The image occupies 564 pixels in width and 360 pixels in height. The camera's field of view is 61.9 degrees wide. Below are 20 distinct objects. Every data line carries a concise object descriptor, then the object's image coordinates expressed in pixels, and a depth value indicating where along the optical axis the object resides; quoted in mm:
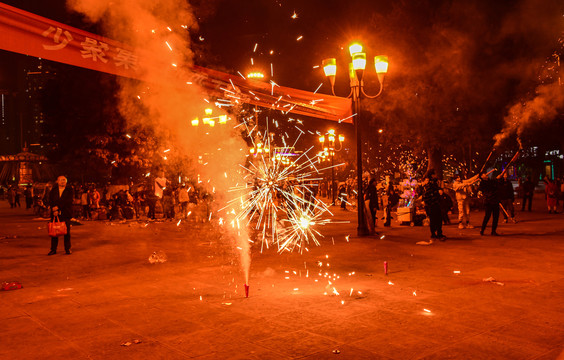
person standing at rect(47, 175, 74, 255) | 9492
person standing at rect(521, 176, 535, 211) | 18594
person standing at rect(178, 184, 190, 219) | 18391
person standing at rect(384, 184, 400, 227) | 14422
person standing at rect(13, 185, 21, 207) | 34072
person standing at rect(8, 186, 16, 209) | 32844
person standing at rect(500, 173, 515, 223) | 14538
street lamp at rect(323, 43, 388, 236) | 11125
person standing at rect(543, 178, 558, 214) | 17359
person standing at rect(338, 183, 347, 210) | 22483
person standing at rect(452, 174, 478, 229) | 12851
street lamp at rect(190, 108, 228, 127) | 18422
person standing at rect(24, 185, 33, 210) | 29250
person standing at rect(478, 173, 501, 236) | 11070
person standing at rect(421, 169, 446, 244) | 10672
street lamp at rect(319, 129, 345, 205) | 25928
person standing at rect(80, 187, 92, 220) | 21000
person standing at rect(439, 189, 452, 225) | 13086
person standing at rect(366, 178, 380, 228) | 13000
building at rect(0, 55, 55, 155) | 100812
